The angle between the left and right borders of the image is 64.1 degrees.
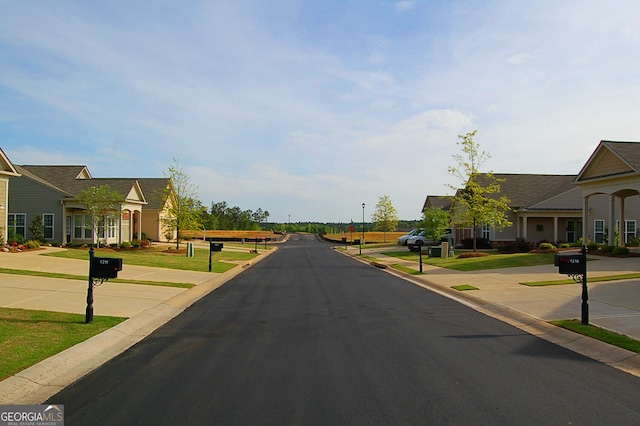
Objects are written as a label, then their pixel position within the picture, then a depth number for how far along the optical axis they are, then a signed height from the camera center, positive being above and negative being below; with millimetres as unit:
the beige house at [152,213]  49688 +1122
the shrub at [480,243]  40344 -1309
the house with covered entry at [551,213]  37969 +1070
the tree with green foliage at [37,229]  34219 -347
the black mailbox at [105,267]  10117 -851
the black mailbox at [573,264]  10555 -765
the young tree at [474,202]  31859 +1584
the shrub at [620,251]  25312 -1166
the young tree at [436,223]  41719 +268
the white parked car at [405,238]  52306 -1250
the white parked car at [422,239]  47344 -1202
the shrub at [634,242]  30528 -904
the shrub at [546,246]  30969 -1176
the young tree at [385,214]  75188 +1760
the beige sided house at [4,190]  25250 +1676
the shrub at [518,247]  34281 -1393
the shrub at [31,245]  26558 -1104
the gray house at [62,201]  35531 +1602
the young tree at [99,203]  32938 +1380
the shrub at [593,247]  27702 -1074
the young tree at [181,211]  36156 +984
